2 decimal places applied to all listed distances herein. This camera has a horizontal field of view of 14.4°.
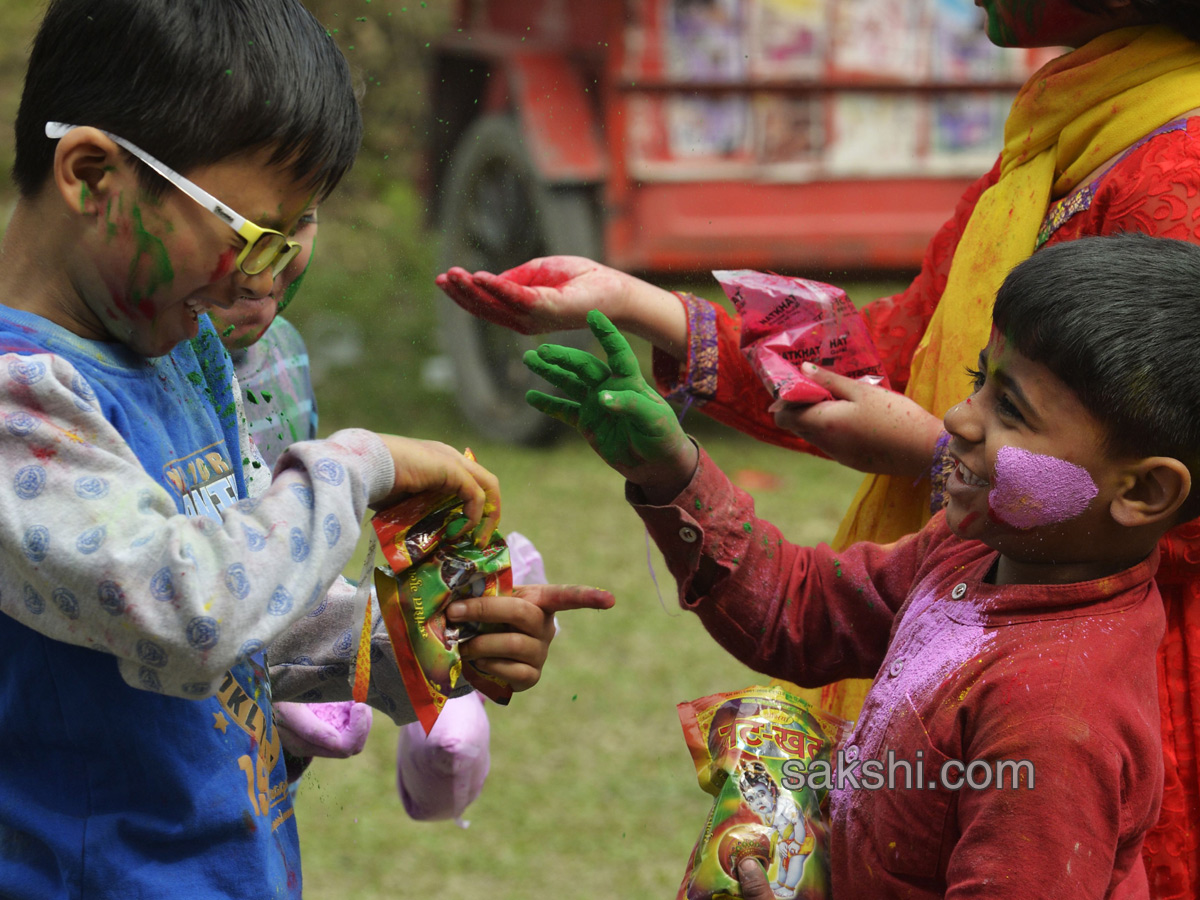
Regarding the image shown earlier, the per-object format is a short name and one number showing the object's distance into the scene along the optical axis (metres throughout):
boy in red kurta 3.08
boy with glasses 3.01
